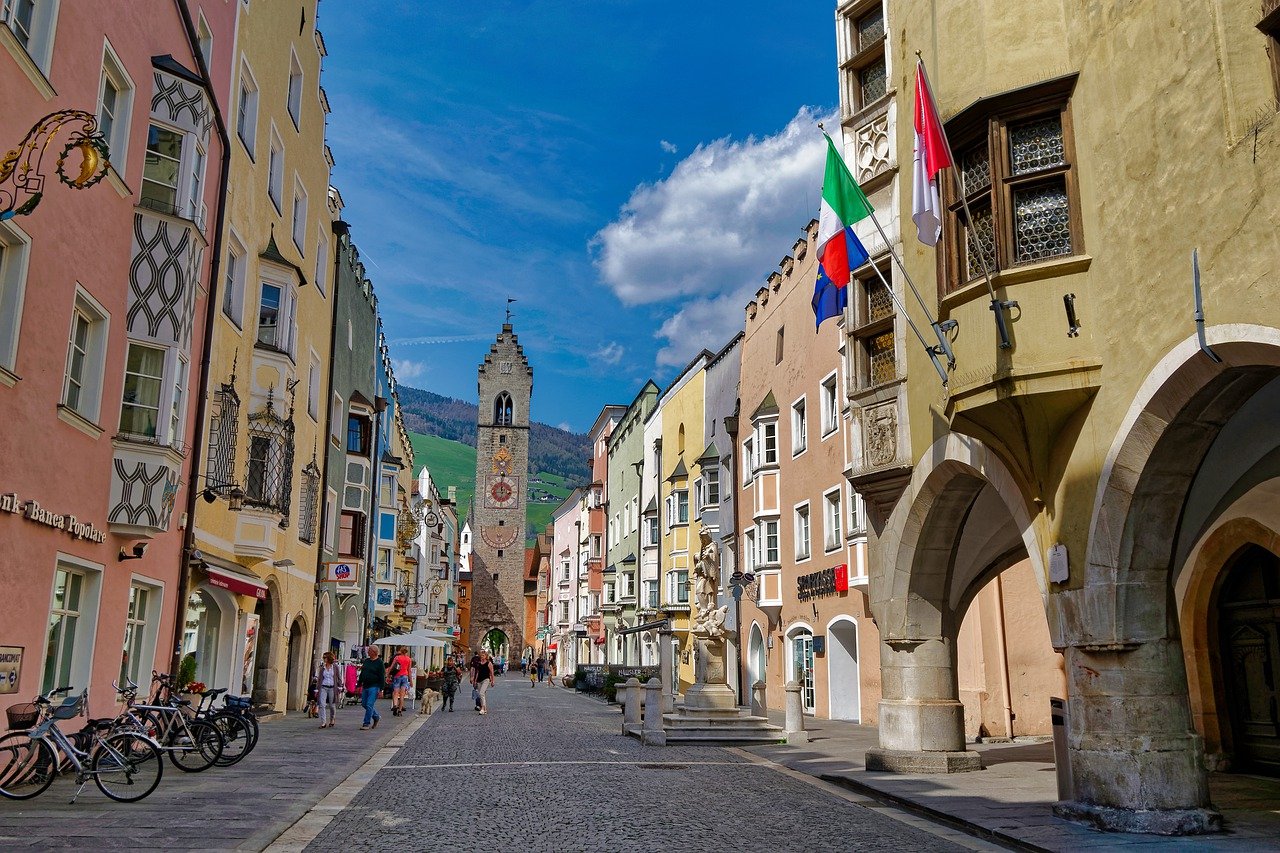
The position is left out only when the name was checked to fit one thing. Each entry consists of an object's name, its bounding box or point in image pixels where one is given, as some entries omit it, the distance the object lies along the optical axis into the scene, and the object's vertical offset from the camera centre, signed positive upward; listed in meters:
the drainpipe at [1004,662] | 20.81 +0.27
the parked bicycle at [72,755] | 10.37 -0.81
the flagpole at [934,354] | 11.62 +3.57
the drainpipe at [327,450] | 30.61 +6.31
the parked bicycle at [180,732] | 12.84 -0.74
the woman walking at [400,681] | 29.67 -0.20
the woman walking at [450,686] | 34.31 -0.38
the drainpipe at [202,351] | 16.92 +5.63
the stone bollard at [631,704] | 22.31 -0.61
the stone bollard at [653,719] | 19.72 -0.81
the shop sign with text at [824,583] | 27.31 +2.46
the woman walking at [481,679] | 30.11 -0.14
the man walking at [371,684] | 23.92 -0.23
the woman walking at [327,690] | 23.33 -0.35
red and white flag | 11.24 +5.36
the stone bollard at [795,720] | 19.91 -0.83
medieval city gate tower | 96.12 +13.74
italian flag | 13.28 +5.70
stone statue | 23.09 +2.06
